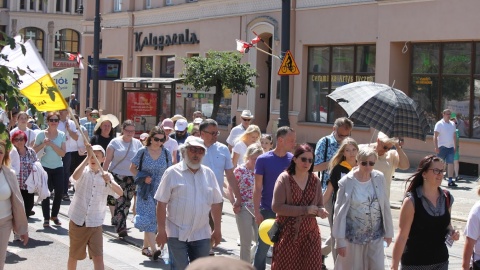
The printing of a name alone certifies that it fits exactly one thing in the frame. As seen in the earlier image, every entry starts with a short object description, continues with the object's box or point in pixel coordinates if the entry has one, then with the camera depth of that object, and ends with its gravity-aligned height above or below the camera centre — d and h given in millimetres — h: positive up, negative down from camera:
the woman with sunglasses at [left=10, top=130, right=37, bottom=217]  12109 -864
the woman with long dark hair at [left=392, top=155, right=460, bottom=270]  7309 -998
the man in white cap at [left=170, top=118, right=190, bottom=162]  13812 -507
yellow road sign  18359 +748
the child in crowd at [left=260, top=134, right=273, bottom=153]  12250 -576
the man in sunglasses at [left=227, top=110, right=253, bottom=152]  15103 -490
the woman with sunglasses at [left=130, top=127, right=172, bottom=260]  11258 -986
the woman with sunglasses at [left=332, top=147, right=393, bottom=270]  8039 -1070
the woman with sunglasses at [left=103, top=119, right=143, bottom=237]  12469 -986
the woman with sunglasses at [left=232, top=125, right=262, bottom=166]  12312 -573
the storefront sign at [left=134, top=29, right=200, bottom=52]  34906 +2406
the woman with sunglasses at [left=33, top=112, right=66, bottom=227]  13703 -929
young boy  9227 -1213
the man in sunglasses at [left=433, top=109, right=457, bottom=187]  20312 -762
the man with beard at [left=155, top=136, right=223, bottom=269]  7930 -987
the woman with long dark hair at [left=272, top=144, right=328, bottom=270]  8055 -1007
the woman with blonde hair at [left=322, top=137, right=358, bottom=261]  9375 -640
